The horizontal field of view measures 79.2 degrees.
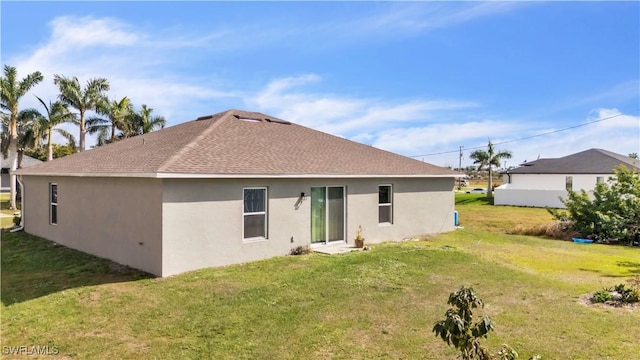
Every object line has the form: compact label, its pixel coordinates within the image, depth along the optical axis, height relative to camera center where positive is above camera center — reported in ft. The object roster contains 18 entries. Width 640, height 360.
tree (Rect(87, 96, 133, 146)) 119.85 +21.08
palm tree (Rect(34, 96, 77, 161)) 101.09 +18.48
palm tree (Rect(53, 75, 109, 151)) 104.99 +26.06
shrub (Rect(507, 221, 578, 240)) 58.09 -7.05
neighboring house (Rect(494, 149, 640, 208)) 103.81 +2.90
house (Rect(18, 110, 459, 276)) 32.17 -0.85
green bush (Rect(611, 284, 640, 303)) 25.22 -7.25
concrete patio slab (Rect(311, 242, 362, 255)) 40.11 -6.67
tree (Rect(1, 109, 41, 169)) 100.22 +14.62
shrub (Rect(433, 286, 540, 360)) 11.80 -4.41
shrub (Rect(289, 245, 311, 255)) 39.28 -6.55
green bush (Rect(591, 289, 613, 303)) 25.72 -7.50
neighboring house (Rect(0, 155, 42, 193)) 149.07 +5.95
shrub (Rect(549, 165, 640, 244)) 52.37 -3.60
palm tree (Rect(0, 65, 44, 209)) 93.45 +22.41
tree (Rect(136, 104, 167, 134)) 131.44 +22.90
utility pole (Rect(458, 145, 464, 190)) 202.33 +11.56
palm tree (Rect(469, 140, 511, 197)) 138.82 +10.67
